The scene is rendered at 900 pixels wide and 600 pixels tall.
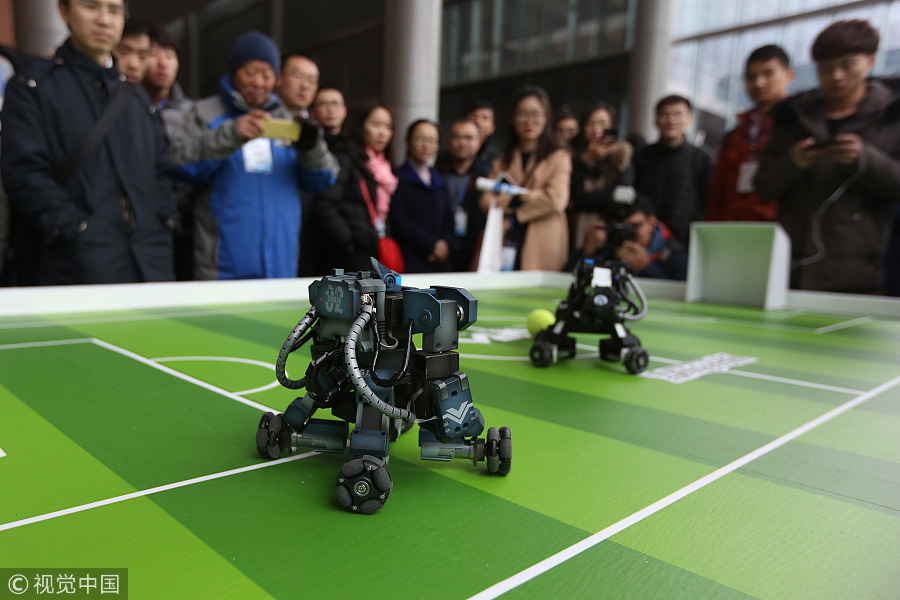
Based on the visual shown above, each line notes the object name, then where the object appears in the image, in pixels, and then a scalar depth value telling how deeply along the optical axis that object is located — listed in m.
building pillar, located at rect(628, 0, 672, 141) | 11.34
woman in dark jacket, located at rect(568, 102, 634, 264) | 5.27
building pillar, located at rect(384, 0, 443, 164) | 8.14
